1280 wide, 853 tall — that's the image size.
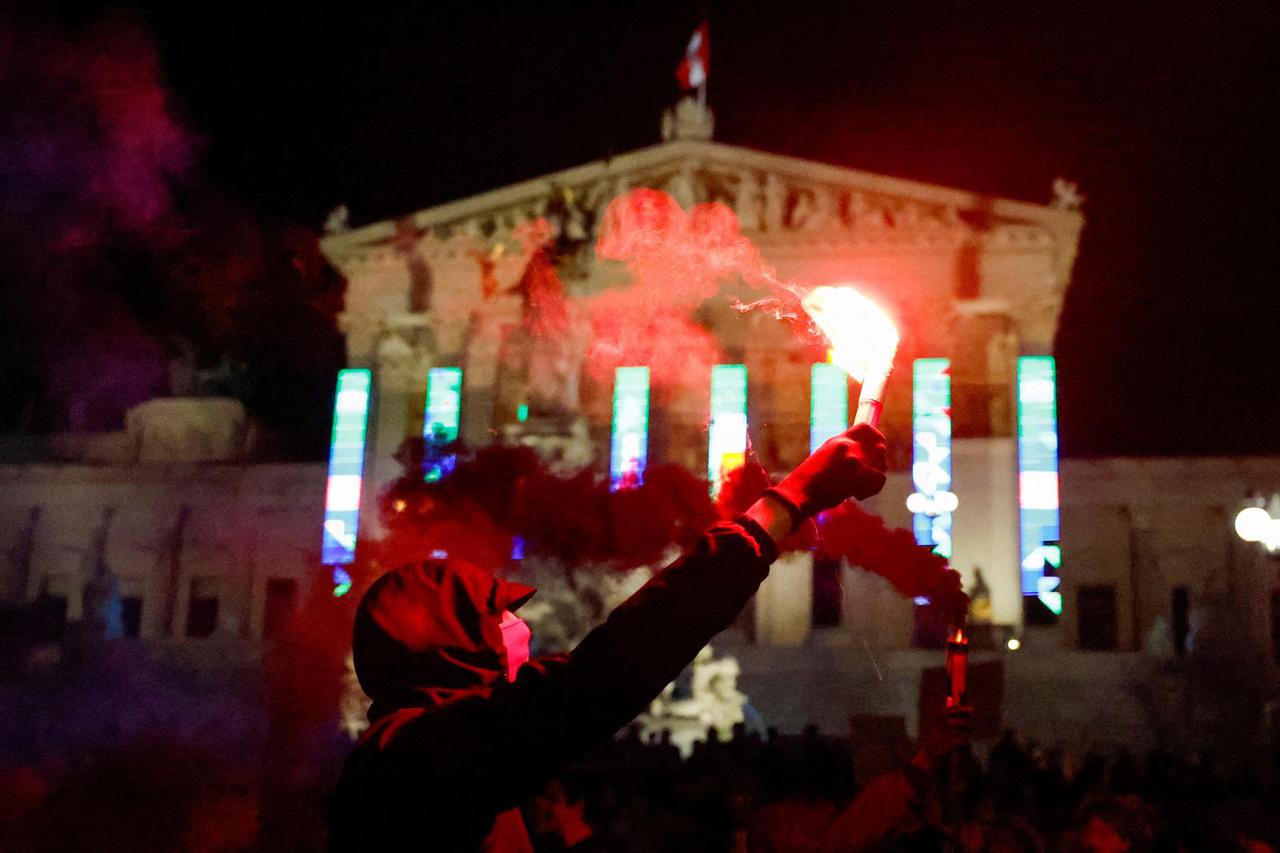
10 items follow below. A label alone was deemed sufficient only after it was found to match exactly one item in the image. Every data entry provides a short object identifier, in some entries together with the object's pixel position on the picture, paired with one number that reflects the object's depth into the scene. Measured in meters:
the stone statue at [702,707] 23.59
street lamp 11.47
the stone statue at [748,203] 30.64
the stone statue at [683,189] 30.38
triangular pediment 29.83
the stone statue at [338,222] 32.47
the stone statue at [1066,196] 29.72
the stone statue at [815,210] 30.09
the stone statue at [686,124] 30.69
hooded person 1.90
